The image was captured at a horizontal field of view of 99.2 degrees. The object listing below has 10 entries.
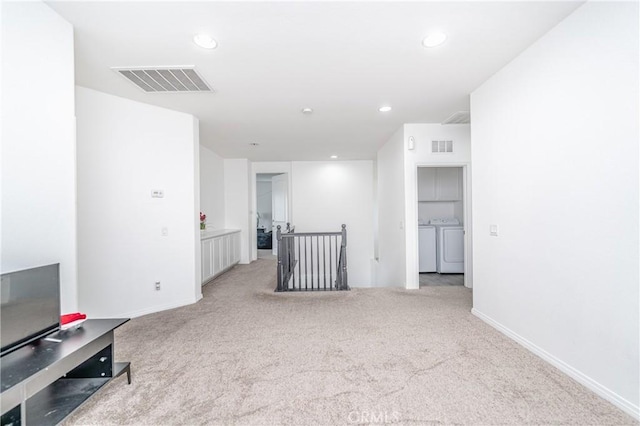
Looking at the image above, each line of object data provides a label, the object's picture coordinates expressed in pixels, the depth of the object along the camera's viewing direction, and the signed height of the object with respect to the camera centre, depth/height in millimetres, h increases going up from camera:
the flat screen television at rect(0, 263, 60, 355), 1372 -481
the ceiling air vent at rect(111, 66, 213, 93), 2470 +1322
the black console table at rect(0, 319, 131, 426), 1257 -809
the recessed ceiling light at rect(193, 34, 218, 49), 2025 +1316
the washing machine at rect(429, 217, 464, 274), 5211 -721
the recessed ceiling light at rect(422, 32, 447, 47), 2025 +1310
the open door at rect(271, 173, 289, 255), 7262 +347
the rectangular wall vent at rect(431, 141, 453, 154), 4094 +969
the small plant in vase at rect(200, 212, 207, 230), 5230 -113
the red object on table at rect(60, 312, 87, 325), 1703 -655
